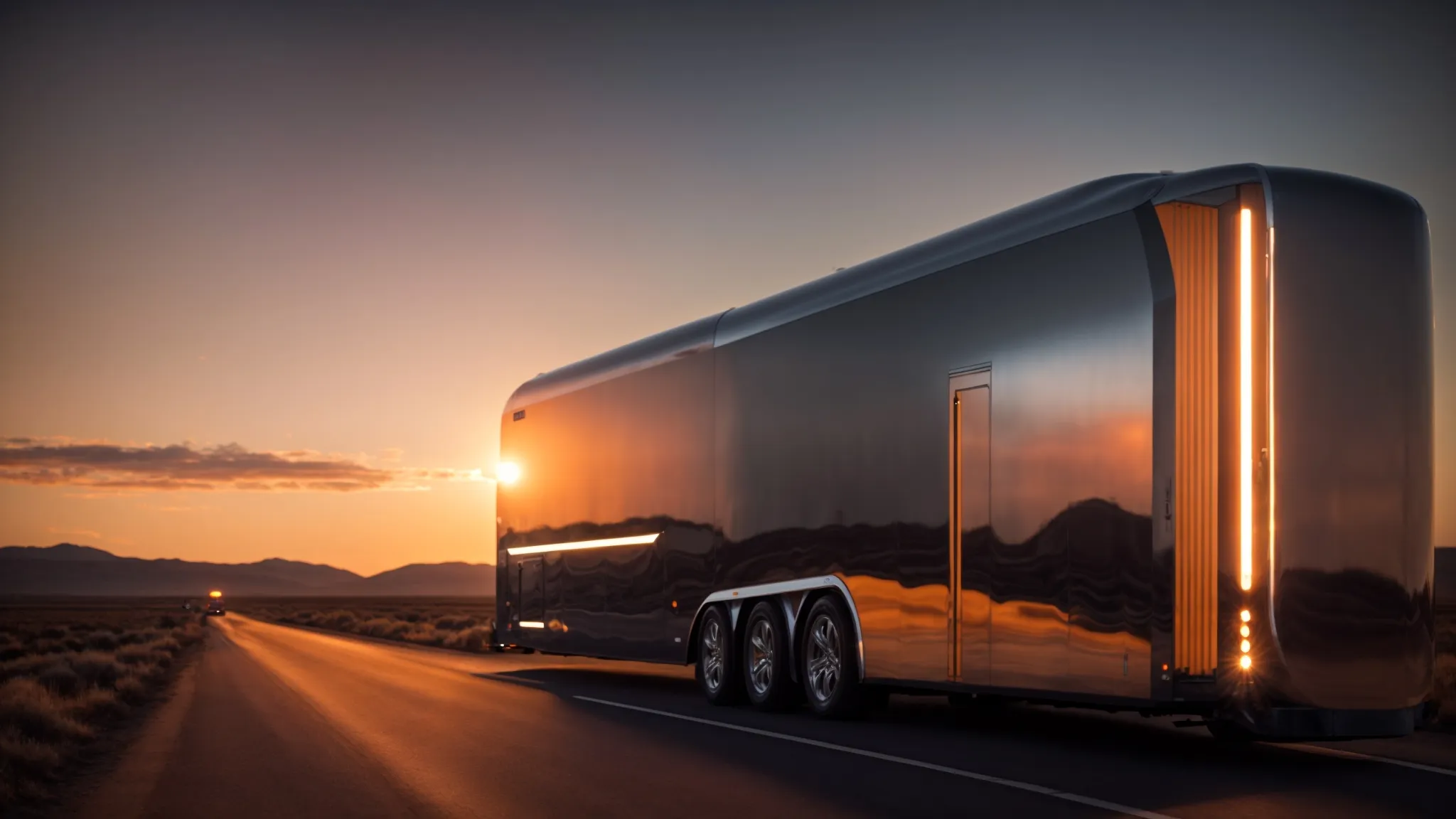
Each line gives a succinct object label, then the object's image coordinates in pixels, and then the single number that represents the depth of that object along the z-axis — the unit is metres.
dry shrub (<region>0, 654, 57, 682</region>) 30.94
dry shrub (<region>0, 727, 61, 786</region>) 11.03
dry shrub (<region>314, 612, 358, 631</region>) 74.24
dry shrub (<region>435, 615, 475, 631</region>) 62.44
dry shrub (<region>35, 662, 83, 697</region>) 22.36
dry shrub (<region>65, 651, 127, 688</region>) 24.64
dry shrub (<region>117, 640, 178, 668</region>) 33.94
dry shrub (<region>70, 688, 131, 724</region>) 17.23
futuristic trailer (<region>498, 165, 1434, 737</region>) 9.12
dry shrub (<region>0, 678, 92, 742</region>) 14.16
